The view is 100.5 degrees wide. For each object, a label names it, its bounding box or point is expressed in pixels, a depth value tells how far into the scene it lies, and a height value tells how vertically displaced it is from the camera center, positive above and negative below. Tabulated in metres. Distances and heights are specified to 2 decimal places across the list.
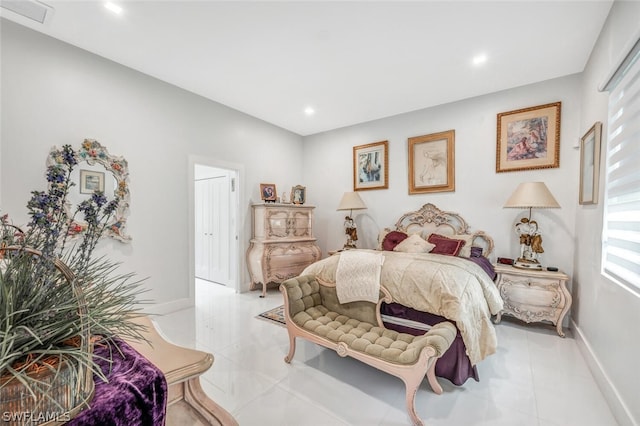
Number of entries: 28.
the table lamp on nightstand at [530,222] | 2.96 -0.15
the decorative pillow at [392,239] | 3.89 -0.47
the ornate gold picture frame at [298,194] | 5.04 +0.24
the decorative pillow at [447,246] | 3.36 -0.48
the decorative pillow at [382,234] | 4.23 -0.43
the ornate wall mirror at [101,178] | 2.70 +0.29
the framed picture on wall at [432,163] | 3.92 +0.70
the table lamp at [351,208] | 4.43 -0.01
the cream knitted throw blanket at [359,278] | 2.30 -0.63
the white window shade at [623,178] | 1.64 +0.22
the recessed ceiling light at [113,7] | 2.14 +1.61
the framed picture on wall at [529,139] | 3.23 +0.90
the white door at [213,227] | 4.69 -0.39
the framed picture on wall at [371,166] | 4.54 +0.73
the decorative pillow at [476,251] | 3.40 -0.55
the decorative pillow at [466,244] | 3.39 -0.46
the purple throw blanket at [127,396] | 0.60 -0.46
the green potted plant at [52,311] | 0.54 -0.26
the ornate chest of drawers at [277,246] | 4.23 -0.65
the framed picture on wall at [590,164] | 2.32 +0.44
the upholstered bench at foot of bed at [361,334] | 1.66 -0.97
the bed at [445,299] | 1.95 -0.72
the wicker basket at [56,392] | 0.52 -0.39
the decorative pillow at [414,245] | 3.51 -0.50
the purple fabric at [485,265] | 2.95 -0.65
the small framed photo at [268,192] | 4.61 +0.25
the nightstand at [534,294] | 2.82 -0.94
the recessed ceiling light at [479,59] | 2.78 +1.60
